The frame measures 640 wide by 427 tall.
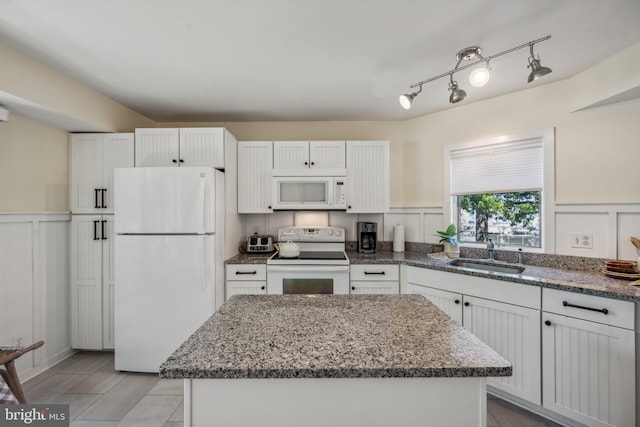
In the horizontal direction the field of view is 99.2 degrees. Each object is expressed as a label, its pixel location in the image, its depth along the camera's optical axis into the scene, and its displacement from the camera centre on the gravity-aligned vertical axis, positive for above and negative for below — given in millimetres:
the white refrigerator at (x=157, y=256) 2273 -373
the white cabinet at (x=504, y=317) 1812 -768
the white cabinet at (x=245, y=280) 2580 -649
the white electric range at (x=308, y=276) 2531 -601
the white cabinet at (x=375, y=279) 2570 -638
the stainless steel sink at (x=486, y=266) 2223 -486
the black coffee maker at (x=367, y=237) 3020 -285
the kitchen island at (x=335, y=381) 771 -509
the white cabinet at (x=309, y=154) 2955 +619
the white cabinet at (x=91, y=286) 2574 -706
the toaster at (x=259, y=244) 2973 -356
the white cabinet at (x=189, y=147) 2648 +629
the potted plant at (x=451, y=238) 2633 -265
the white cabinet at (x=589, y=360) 1512 -878
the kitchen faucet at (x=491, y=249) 2436 -339
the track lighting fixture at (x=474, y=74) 1438 +743
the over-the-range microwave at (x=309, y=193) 2867 +197
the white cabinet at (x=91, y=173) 2566 +365
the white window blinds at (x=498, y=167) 2352 +413
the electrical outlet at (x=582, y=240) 2061 -223
